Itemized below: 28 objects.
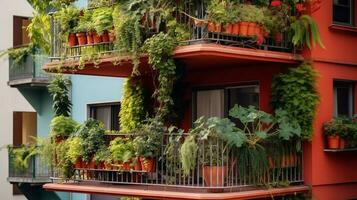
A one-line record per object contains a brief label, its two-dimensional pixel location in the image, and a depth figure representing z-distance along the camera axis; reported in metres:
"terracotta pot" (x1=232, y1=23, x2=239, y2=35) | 15.02
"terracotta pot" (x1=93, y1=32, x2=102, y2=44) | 16.60
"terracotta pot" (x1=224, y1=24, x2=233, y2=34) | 14.87
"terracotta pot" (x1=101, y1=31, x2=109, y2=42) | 16.39
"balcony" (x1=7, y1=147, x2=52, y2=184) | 23.79
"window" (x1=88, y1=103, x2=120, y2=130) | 21.48
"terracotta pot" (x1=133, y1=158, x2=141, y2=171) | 15.47
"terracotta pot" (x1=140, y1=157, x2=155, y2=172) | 15.27
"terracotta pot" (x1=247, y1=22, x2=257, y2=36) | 15.21
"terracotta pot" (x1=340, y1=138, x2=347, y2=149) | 16.35
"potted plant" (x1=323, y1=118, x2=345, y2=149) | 16.22
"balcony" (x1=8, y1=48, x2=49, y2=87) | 24.17
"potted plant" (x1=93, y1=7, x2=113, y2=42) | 16.20
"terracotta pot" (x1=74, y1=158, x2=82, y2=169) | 16.89
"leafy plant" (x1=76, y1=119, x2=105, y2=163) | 16.42
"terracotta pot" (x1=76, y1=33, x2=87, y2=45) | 17.05
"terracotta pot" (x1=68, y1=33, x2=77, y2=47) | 17.28
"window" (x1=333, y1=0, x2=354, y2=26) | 17.36
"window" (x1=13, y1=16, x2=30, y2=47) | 28.08
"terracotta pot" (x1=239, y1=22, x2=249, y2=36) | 15.09
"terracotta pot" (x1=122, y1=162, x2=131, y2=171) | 15.71
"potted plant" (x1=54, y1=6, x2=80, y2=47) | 17.20
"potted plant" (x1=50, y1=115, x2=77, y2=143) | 17.72
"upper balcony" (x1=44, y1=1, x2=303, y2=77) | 14.75
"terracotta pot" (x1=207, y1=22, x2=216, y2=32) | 14.66
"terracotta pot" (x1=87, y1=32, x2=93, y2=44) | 16.80
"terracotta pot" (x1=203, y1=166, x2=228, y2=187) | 14.45
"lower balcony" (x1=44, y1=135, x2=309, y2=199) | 14.48
